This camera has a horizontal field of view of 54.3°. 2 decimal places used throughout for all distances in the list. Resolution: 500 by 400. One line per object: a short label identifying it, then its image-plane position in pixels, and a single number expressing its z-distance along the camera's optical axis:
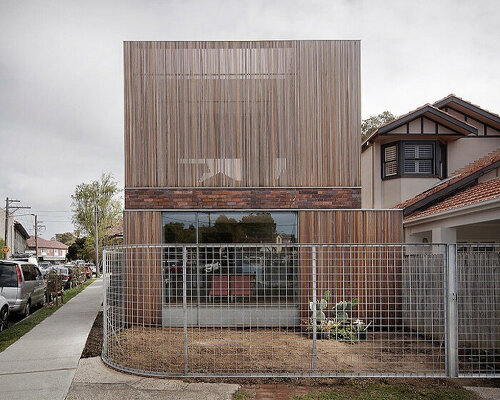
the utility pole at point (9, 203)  43.89
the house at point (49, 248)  100.47
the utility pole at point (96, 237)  40.53
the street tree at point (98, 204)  43.12
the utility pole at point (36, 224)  53.84
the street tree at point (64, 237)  122.00
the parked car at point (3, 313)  11.23
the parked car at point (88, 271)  36.62
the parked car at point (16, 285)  13.02
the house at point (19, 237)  60.65
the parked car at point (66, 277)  23.90
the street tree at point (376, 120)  28.78
